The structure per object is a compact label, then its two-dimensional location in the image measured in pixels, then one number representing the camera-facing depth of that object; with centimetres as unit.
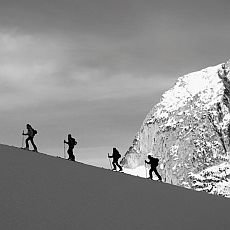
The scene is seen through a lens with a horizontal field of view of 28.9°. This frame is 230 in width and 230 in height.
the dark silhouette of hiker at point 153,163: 2106
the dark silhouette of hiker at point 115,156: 2142
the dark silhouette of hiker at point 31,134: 1939
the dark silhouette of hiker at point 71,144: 2032
